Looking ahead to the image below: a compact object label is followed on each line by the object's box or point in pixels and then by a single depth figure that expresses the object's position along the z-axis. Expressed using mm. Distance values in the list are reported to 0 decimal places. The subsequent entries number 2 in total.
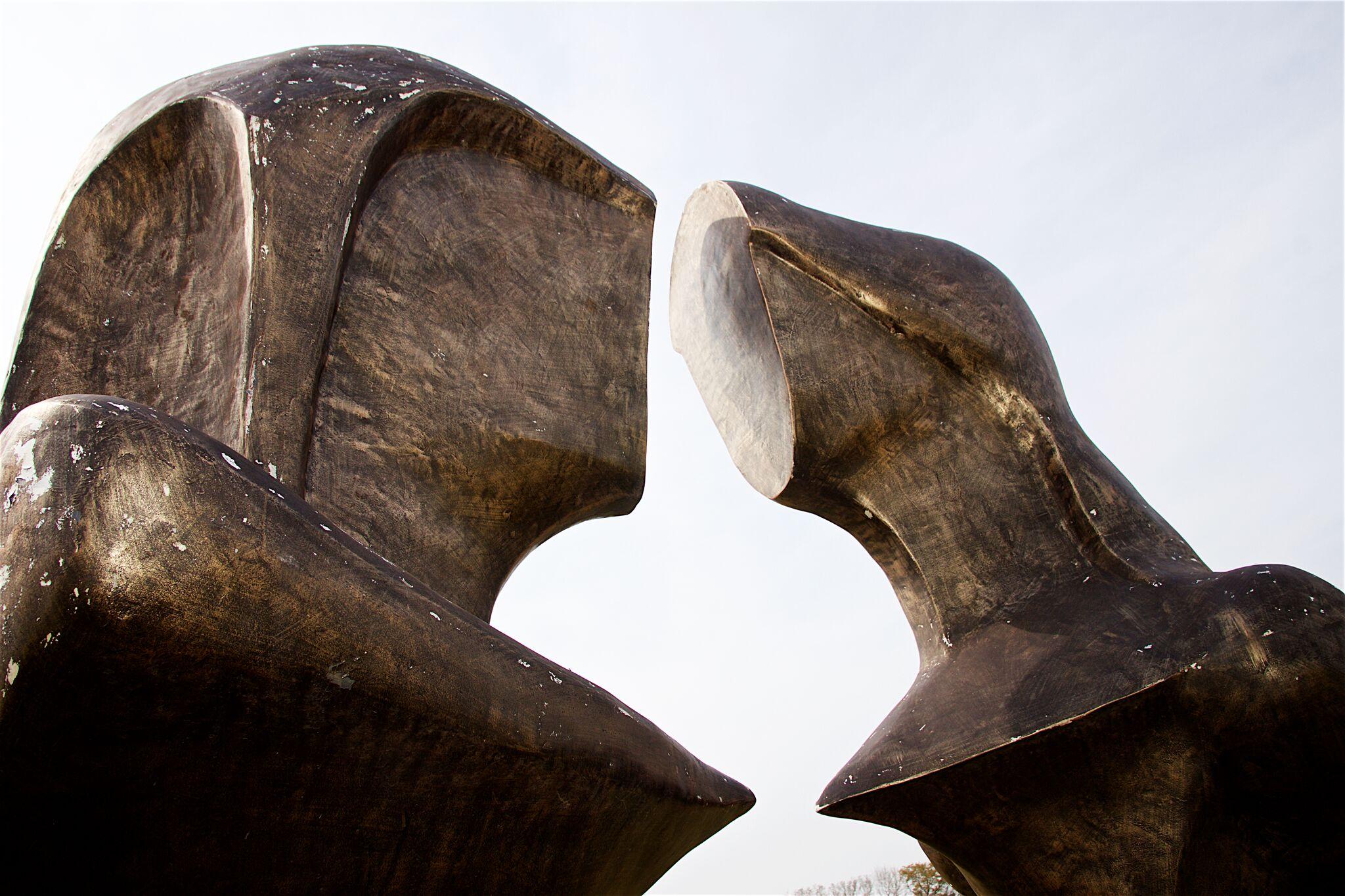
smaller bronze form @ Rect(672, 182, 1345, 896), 2607
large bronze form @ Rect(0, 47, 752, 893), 1645
